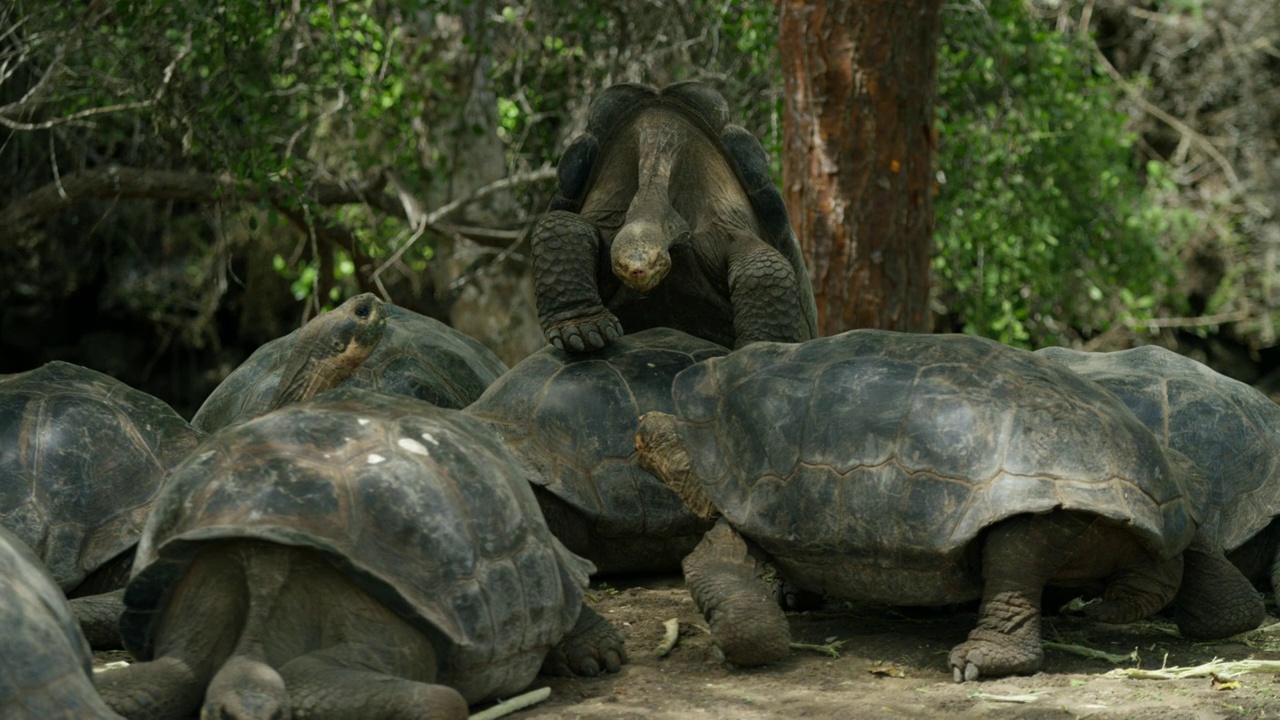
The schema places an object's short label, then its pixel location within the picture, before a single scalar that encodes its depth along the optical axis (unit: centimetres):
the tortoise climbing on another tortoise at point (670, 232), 977
